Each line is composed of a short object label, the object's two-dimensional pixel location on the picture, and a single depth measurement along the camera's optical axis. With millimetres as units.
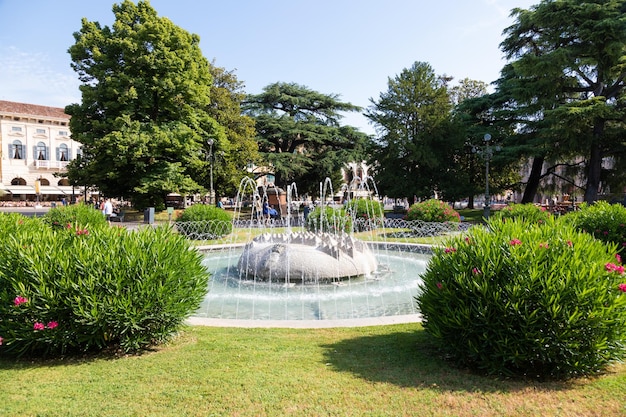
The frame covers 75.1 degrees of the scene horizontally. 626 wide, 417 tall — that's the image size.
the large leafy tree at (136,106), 24812
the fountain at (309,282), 7352
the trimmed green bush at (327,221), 17802
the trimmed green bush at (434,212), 18469
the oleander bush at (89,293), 4328
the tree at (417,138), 29969
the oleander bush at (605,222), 8812
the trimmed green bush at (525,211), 15227
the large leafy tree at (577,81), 23484
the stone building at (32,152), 53969
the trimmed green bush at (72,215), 12982
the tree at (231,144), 32594
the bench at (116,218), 24359
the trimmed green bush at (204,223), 17547
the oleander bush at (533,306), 3797
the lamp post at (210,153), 26331
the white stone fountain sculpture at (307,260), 9141
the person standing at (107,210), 23089
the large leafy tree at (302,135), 36719
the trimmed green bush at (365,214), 20219
